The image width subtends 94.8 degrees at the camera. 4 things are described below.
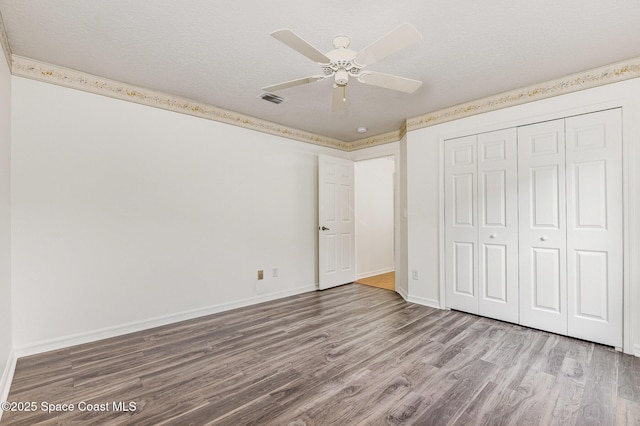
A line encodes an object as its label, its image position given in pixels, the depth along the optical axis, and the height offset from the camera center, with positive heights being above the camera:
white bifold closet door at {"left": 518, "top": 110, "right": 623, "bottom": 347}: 2.54 -0.14
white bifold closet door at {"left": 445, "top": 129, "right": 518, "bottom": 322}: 3.11 -0.14
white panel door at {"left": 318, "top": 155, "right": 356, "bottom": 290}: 4.52 -0.16
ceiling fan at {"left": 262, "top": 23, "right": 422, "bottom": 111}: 1.65 +0.98
